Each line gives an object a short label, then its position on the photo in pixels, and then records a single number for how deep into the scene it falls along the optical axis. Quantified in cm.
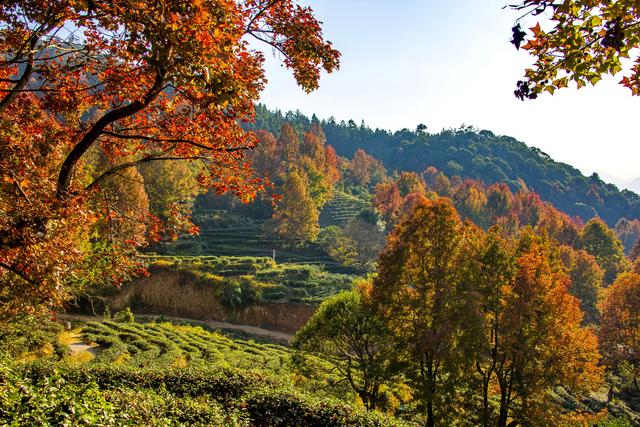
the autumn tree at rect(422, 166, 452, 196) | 9646
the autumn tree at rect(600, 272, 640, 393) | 2616
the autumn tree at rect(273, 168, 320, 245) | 5791
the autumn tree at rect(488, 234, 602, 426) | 1547
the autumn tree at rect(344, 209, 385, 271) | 5312
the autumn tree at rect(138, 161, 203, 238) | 5158
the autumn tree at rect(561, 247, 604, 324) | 4653
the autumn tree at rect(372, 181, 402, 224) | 6406
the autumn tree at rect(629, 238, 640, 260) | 6594
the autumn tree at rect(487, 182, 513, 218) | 8175
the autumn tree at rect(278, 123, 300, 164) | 8261
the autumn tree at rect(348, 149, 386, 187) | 10988
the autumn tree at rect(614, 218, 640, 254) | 11869
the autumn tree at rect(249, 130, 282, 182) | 7962
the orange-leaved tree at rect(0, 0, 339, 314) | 471
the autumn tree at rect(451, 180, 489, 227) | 7956
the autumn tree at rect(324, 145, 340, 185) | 8175
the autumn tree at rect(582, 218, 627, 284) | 6141
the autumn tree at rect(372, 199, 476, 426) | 1521
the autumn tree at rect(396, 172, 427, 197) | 7605
